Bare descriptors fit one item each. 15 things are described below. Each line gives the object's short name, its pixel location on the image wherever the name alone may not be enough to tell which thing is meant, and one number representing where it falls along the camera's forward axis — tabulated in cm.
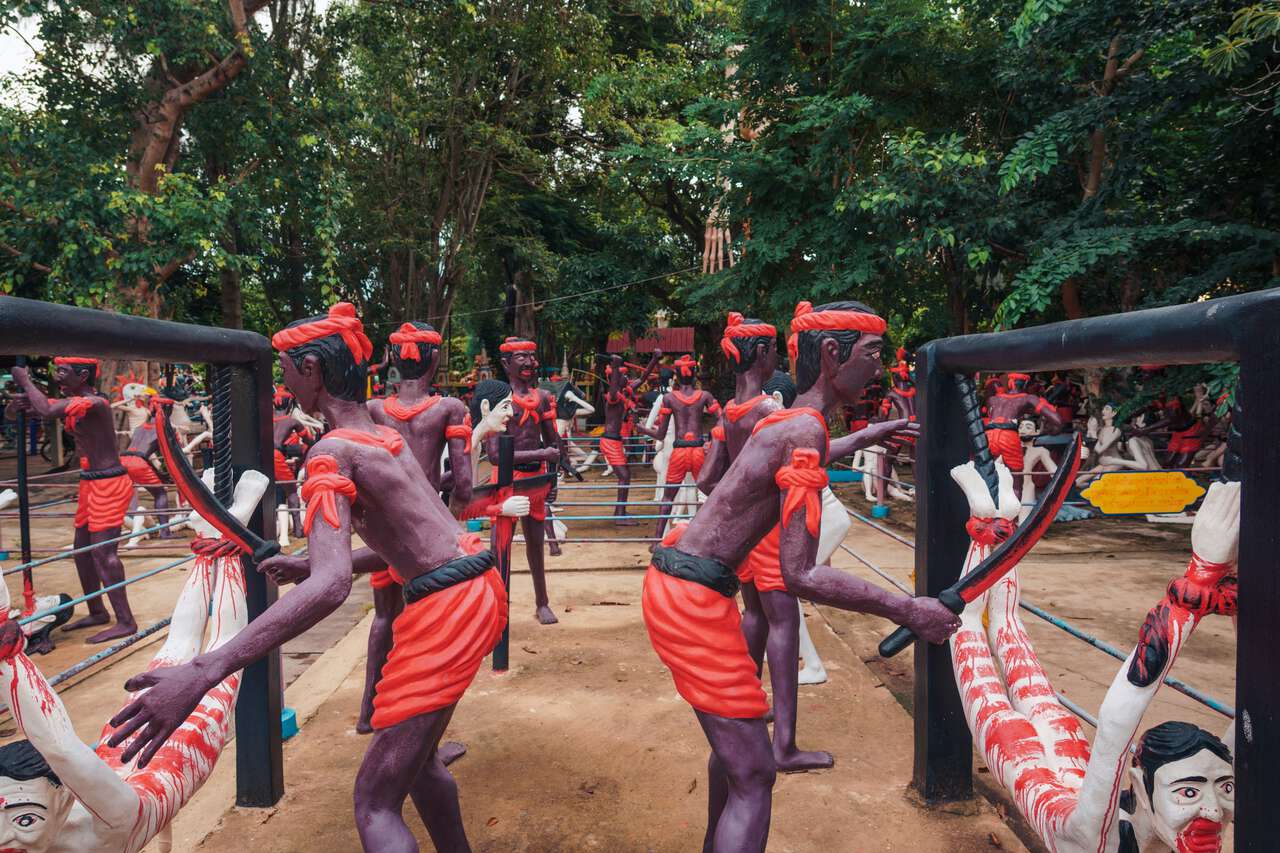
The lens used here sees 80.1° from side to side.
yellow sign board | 266
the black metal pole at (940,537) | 321
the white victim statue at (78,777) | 178
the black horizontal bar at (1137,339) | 163
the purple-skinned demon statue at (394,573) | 212
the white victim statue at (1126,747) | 166
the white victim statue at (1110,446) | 1026
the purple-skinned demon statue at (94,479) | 586
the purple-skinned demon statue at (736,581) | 217
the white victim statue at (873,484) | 1170
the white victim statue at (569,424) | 1032
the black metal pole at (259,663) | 326
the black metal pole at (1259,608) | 148
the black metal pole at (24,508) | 520
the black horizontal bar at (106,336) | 191
